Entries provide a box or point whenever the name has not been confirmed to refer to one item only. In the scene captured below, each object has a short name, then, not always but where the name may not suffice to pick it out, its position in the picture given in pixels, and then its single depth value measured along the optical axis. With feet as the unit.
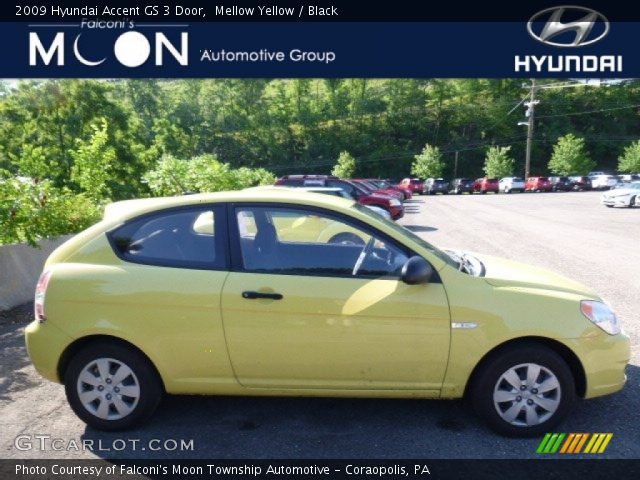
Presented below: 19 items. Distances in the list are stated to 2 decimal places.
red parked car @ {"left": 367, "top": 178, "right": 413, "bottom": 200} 114.10
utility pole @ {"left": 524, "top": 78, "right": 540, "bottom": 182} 189.67
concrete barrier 22.29
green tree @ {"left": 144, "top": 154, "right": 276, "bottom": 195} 53.62
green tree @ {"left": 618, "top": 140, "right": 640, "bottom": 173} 210.79
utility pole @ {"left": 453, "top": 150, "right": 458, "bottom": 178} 256.64
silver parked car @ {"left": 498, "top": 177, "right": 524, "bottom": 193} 170.71
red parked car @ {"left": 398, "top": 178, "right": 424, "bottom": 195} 171.63
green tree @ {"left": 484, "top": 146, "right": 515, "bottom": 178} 208.03
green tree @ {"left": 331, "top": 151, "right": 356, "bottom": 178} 213.05
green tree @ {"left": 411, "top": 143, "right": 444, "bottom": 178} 217.15
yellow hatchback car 11.45
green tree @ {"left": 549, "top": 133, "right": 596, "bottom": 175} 201.77
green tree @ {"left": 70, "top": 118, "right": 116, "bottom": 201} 35.58
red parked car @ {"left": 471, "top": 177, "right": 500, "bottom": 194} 174.40
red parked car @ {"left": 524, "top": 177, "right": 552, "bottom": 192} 166.30
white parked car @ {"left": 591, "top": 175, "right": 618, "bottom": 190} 162.00
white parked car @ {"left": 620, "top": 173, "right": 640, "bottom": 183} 167.55
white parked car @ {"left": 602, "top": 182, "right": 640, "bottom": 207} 78.69
